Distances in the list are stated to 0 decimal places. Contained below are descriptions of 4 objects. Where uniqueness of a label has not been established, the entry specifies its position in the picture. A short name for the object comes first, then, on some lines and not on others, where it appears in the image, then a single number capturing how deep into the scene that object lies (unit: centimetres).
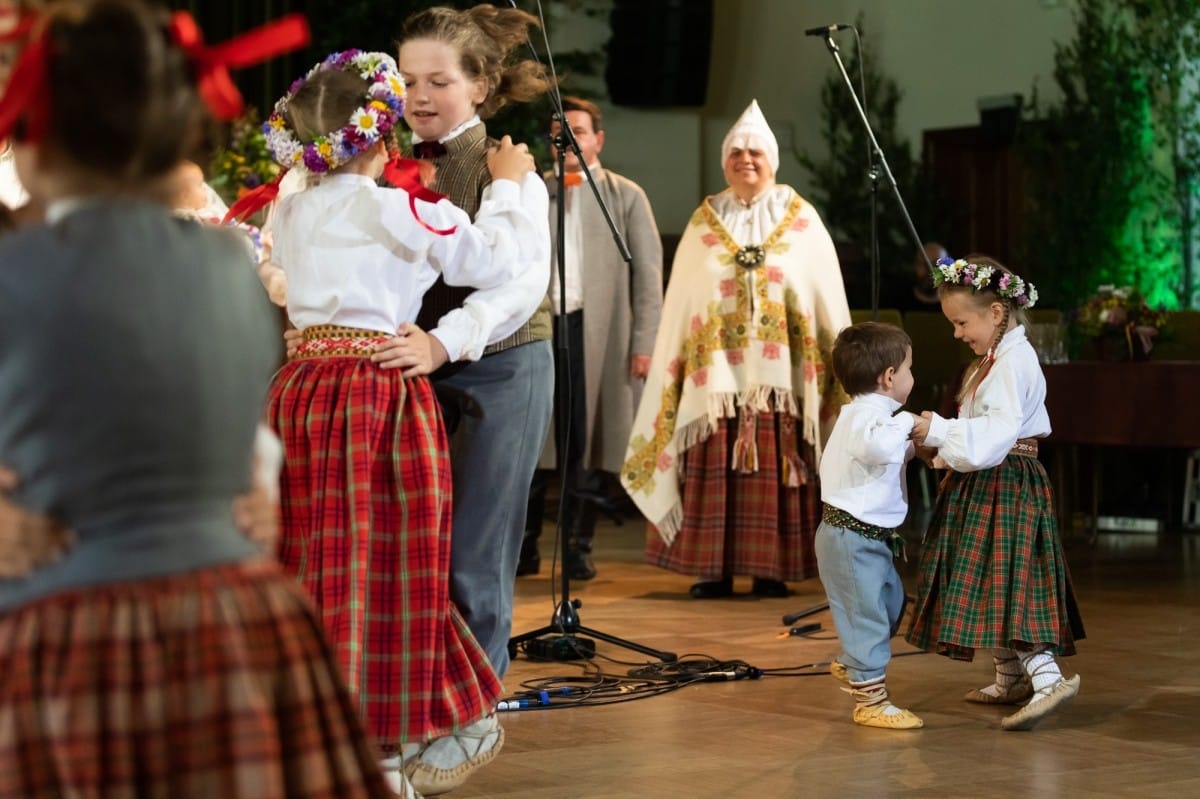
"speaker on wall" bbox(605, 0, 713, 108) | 1142
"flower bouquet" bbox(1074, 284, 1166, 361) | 728
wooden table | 698
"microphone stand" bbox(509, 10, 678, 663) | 417
